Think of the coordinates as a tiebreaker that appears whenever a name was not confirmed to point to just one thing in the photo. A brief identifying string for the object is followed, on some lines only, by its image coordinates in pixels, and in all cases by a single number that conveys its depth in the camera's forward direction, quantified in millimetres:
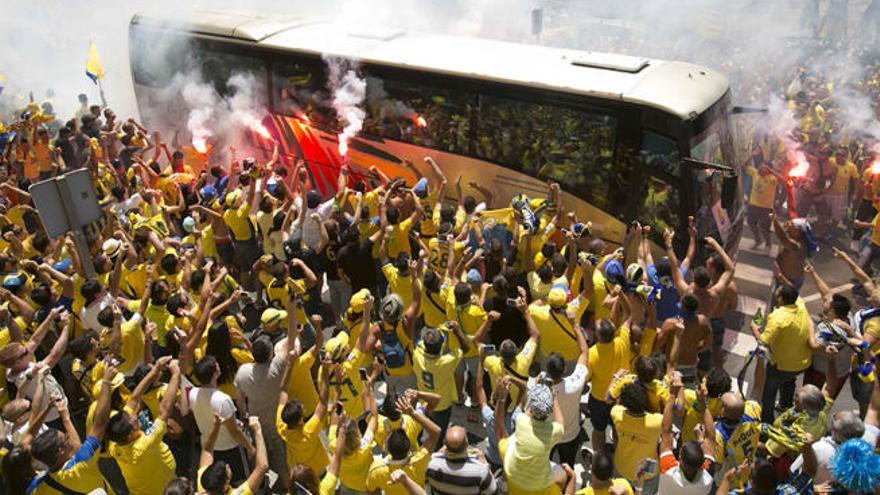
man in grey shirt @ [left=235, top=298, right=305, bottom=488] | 5664
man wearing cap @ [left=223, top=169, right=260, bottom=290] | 9141
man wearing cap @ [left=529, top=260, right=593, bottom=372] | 6211
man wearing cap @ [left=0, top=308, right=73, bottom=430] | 5637
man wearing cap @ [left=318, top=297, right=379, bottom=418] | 5715
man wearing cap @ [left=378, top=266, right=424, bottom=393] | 6418
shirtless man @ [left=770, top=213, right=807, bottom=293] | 7785
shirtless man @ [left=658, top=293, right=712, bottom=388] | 6180
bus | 8539
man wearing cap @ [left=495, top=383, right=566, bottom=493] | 4578
